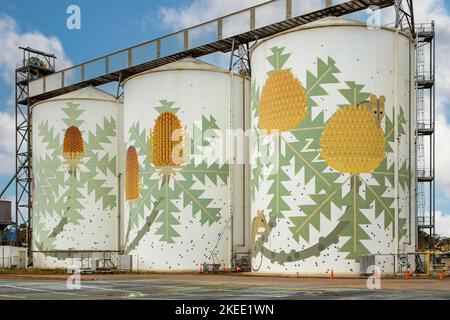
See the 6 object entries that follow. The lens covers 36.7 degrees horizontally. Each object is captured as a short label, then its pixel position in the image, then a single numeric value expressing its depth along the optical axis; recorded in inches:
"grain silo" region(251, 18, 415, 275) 1568.7
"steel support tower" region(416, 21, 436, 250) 1770.4
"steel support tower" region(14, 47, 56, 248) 2603.3
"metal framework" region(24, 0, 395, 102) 1806.1
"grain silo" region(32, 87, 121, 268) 2310.5
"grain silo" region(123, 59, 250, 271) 1913.1
